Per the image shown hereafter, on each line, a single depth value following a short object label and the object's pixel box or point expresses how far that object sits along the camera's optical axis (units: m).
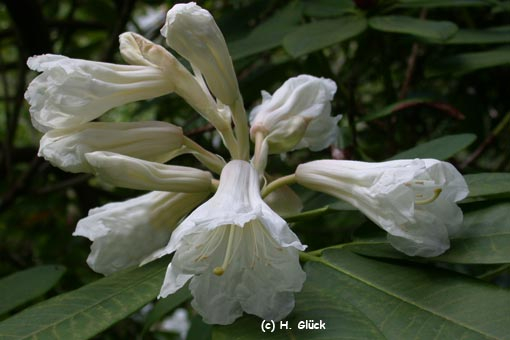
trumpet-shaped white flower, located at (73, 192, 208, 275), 0.48
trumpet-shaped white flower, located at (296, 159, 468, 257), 0.45
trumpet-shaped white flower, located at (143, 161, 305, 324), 0.43
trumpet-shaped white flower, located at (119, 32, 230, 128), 0.50
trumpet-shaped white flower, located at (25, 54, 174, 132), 0.47
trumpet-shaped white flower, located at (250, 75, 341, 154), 0.52
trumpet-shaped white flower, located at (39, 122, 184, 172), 0.46
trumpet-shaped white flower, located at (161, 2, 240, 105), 0.48
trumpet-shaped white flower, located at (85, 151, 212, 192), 0.45
